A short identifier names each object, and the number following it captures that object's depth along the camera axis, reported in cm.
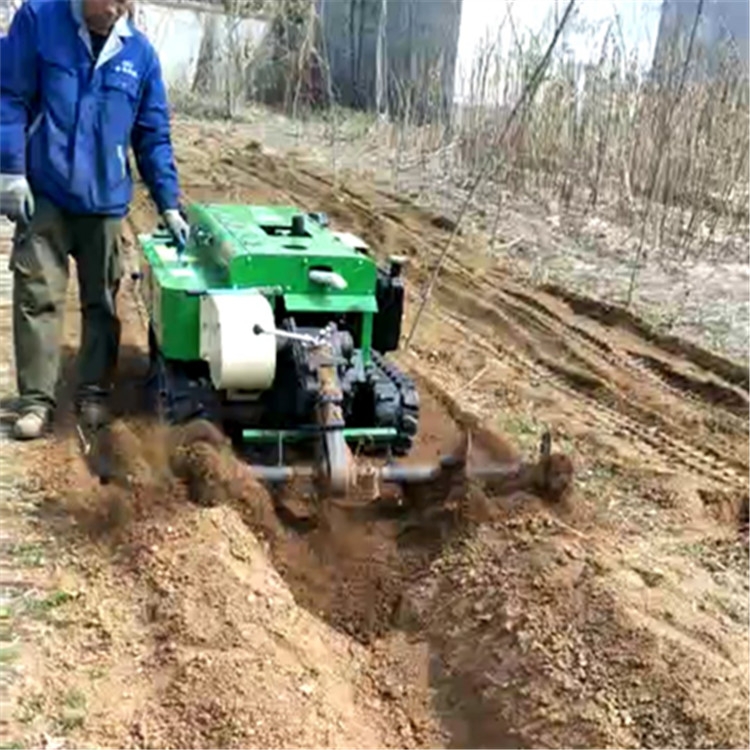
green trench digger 366
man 423
